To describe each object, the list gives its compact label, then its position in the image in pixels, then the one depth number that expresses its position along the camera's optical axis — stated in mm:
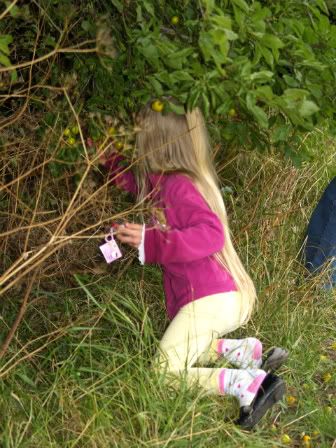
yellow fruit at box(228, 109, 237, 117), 2510
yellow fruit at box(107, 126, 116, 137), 2379
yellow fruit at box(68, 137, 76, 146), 2783
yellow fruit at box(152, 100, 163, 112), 2521
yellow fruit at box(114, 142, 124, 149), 2629
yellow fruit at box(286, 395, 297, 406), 2938
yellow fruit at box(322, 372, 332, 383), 3118
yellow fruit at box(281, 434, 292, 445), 2689
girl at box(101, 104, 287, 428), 2693
